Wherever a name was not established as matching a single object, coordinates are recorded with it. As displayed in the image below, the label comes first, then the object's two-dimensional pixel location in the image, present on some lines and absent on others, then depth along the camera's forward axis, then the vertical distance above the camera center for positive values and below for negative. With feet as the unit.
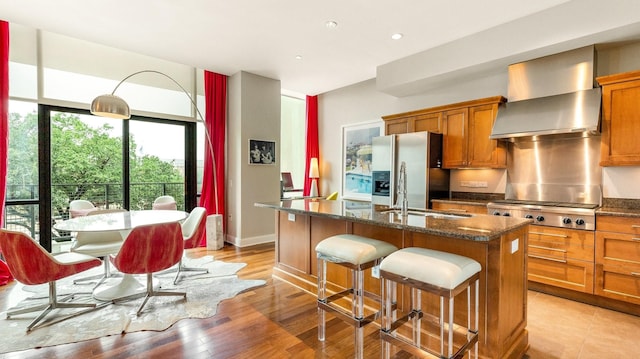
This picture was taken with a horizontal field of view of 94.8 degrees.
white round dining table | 8.70 -1.56
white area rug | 7.41 -4.10
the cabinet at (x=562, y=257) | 9.44 -2.79
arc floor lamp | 10.08 +2.34
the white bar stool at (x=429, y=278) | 5.12 -1.90
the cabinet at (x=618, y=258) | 8.68 -2.51
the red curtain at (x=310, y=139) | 22.07 +2.69
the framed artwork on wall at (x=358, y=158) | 19.12 +1.13
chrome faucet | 7.61 -0.33
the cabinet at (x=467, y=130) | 12.59 +2.09
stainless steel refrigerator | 13.88 +0.37
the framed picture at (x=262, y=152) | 17.19 +1.33
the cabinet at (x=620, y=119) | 9.36 +1.84
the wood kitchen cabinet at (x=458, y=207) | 12.26 -1.40
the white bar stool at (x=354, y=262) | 6.54 -2.05
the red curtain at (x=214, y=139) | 17.06 +2.11
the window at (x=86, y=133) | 12.67 +2.04
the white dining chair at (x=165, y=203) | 14.01 -1.41
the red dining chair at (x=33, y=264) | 7.36 -2.41
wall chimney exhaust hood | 10.10 +2.87
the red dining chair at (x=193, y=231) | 11.14 -2.28
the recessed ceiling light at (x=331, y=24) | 11.30 +5.86
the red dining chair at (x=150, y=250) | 8.09 -2.16
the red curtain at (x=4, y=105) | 11.55 +2.71
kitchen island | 6.03 -1.71
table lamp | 21.52 +0.04
